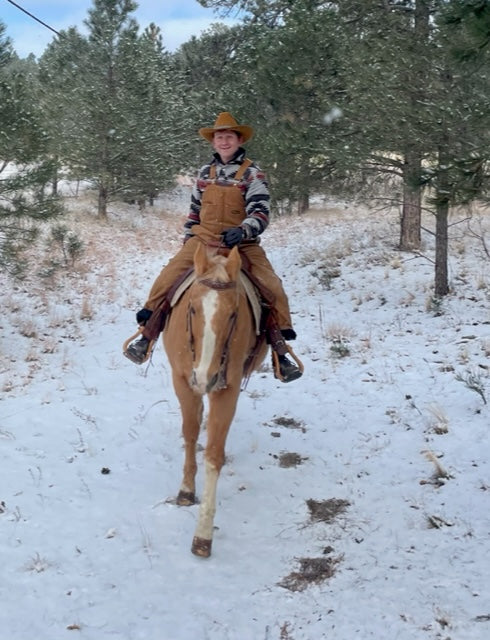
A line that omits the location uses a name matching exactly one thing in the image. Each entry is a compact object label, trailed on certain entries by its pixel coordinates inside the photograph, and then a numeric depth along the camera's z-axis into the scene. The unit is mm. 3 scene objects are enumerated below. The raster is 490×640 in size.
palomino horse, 3412
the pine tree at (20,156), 10078
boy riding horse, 4699
